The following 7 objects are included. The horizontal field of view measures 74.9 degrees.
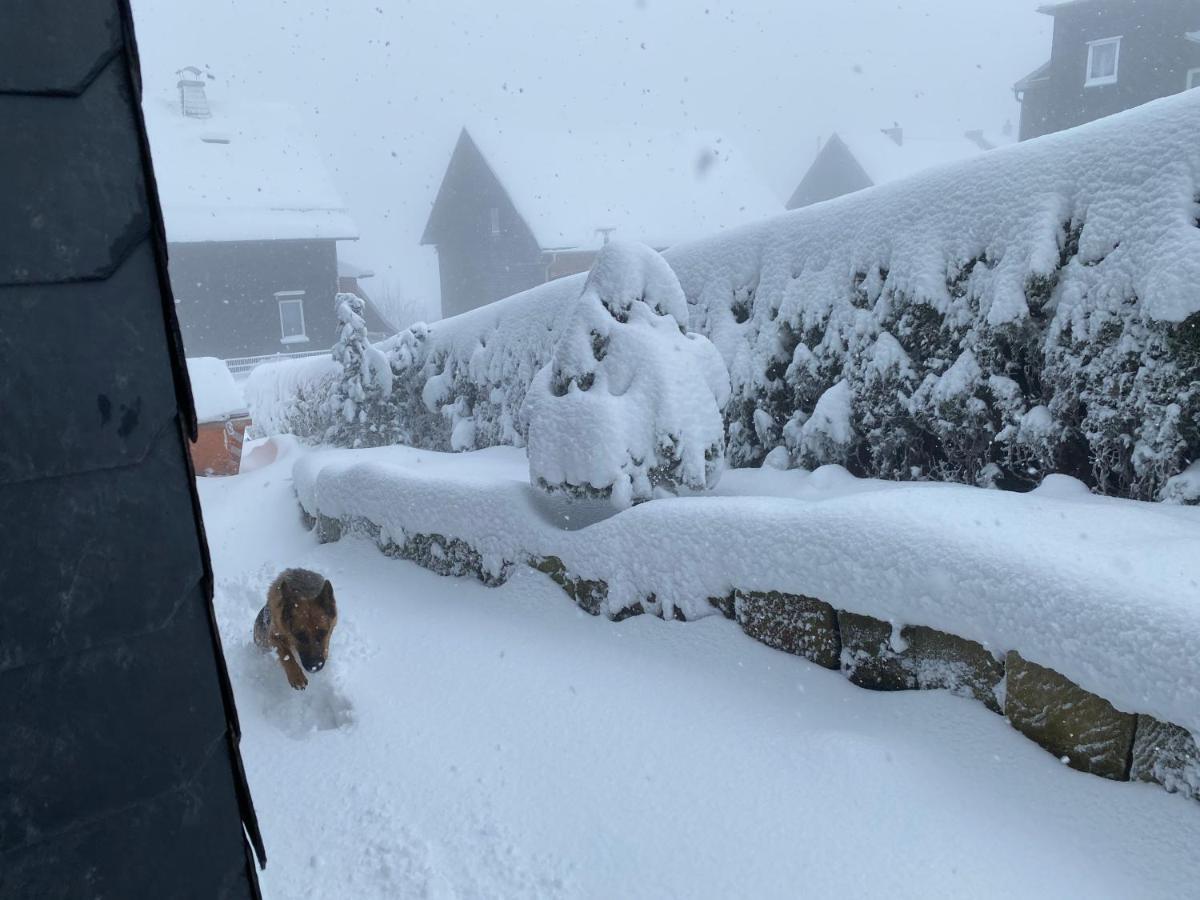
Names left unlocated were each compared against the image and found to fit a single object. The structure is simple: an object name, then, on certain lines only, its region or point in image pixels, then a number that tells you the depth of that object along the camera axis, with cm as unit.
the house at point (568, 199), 2773
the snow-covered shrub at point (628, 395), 473
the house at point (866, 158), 3088
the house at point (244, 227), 2531
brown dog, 421
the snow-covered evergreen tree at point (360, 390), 1129
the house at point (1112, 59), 2177
